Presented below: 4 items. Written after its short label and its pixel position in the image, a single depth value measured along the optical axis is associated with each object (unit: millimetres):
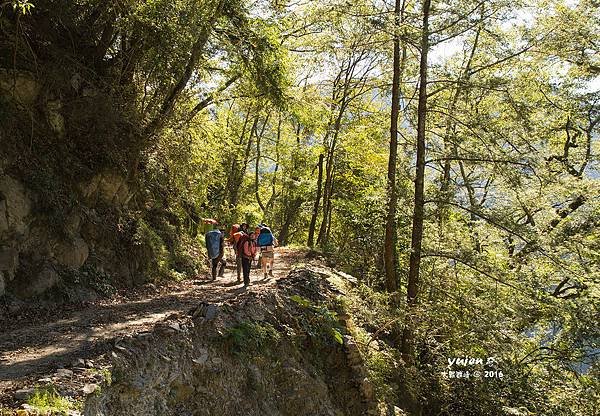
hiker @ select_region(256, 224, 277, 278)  12719
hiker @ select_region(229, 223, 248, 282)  12023
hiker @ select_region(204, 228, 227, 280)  12797
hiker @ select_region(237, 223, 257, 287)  11523
